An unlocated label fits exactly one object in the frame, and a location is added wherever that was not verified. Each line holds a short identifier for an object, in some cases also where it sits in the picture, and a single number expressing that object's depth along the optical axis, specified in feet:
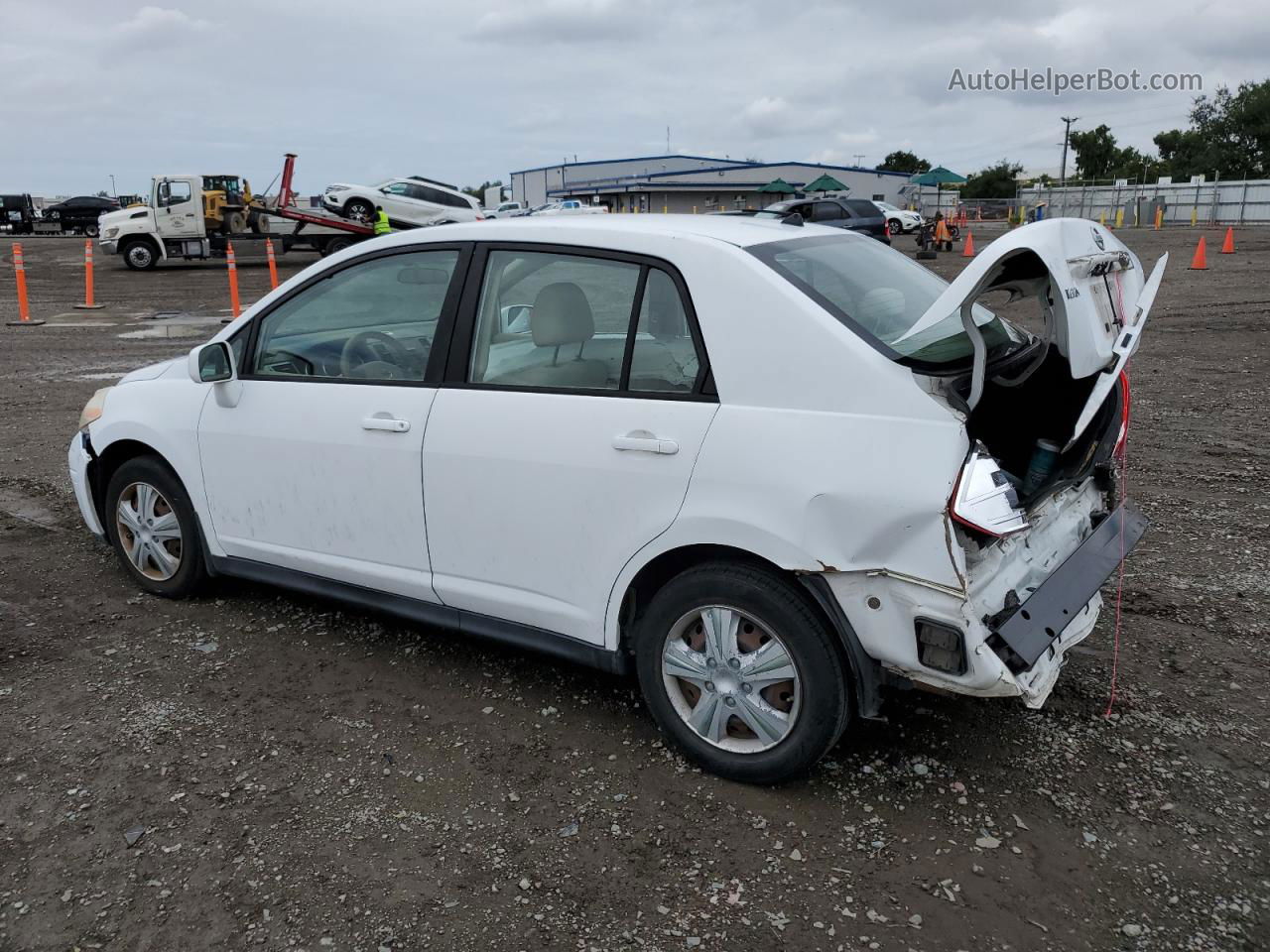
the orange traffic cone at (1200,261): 68.56
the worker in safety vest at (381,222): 85.51
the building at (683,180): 227.61
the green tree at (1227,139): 254.88
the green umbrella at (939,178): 159.94
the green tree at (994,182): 279.59
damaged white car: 9.07
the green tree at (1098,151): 302.25
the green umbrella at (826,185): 157.36
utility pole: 222.17
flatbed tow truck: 87.35
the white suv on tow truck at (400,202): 97.40
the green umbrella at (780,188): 155.33
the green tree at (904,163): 347.97
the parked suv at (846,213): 85.92
